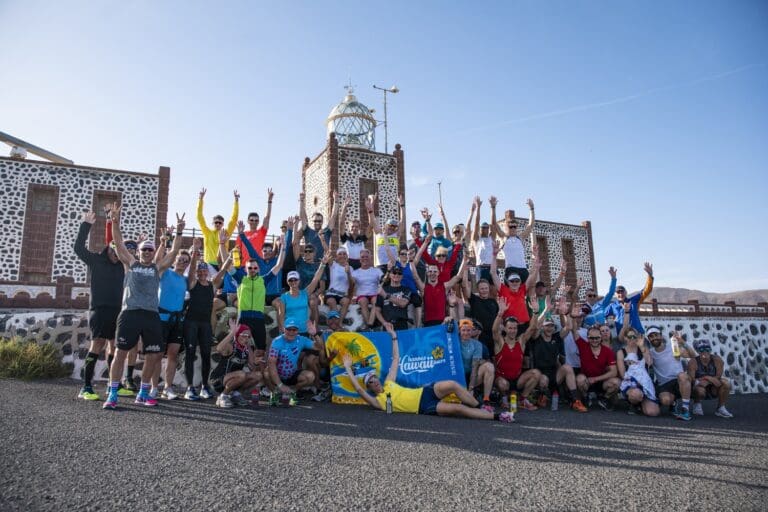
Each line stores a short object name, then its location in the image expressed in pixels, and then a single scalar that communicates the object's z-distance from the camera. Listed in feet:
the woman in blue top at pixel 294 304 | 21.88
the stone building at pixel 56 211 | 45.80
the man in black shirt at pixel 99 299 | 18.06
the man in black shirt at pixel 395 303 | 23.39
